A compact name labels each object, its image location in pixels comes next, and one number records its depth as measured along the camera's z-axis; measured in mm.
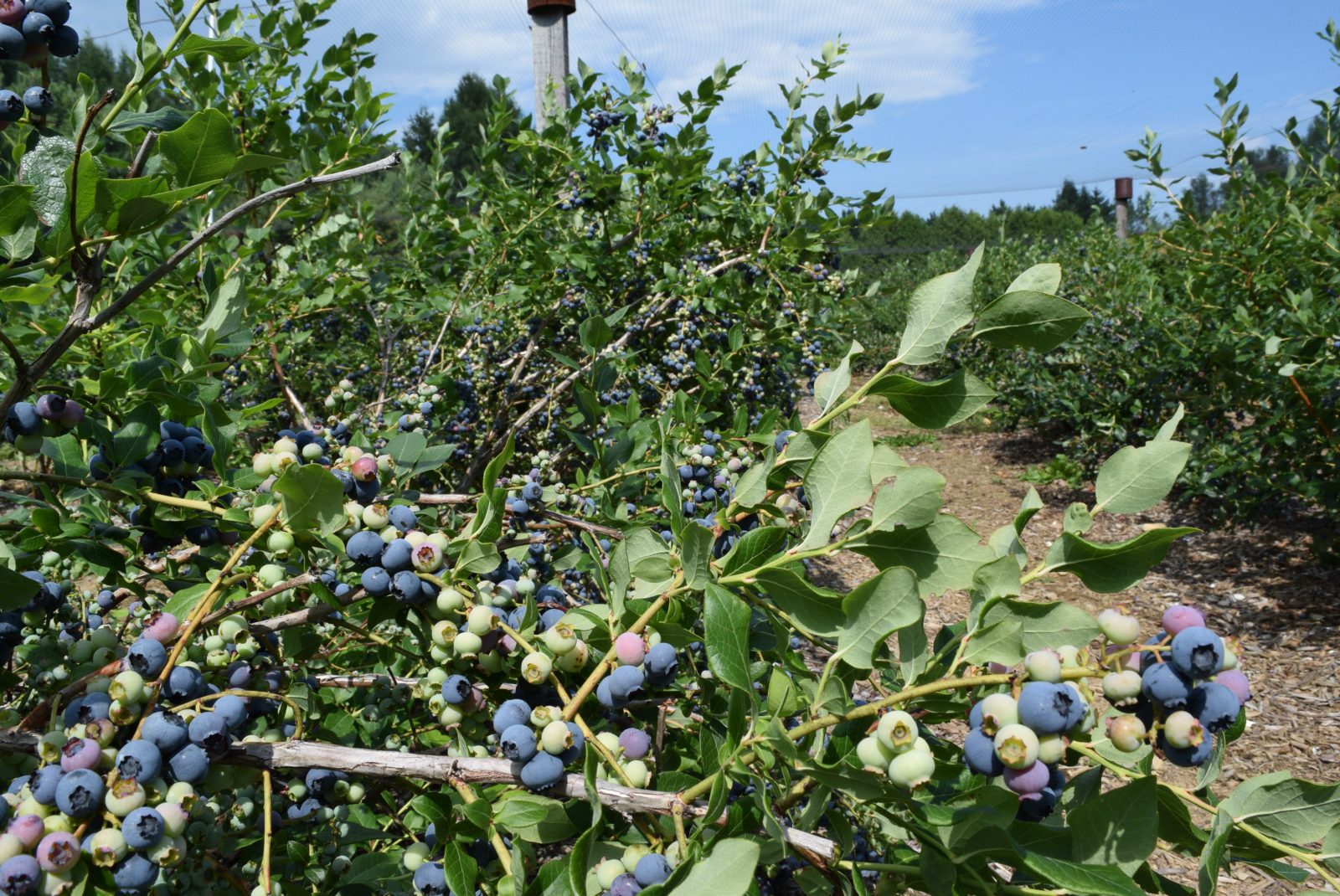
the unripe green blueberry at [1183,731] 580
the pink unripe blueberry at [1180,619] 597
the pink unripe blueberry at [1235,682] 626
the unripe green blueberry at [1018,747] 573
